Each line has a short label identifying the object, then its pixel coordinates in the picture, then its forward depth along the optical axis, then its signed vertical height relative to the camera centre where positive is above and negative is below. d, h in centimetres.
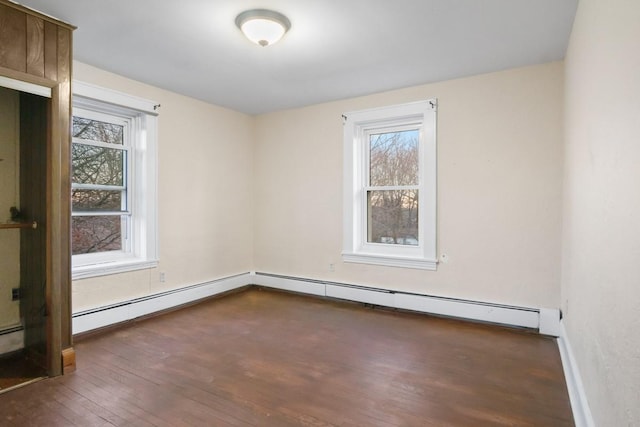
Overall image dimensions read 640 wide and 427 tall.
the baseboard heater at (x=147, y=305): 334 -102
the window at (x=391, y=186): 397 +31
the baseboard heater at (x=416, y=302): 349 -102
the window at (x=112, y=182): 347 +29
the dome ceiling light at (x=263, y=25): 245 +131
